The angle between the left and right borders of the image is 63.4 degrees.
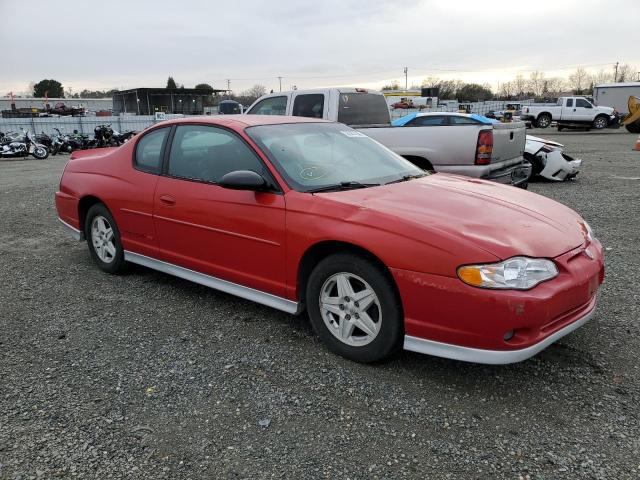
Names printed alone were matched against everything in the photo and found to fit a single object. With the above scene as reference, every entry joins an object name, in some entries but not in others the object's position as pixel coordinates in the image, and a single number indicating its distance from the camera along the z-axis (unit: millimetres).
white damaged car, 10766
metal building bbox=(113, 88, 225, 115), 67938
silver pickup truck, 7168
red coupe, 2748
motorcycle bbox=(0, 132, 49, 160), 19016
